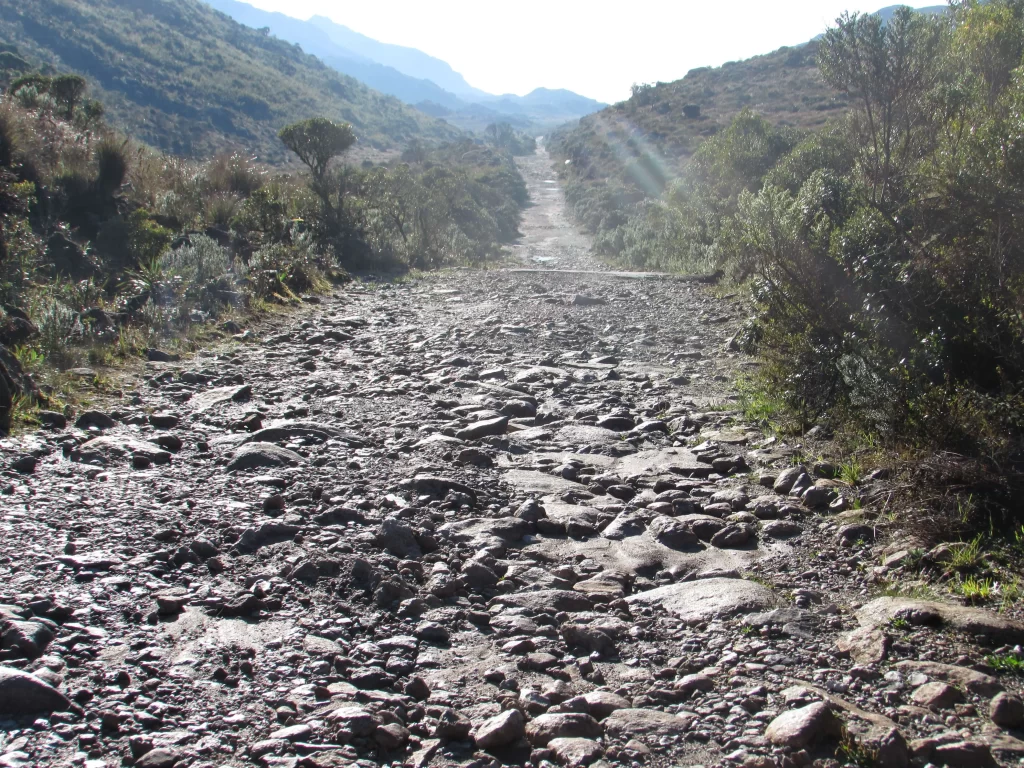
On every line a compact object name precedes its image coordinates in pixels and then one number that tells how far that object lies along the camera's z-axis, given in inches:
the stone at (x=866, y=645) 117.1
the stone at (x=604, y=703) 109.9
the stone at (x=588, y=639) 128.3
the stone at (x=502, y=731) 103.3
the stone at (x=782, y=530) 171.9
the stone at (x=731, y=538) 169.6
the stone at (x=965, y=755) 91.5
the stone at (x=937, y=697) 103.3
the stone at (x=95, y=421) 221.1
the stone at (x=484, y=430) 247.0
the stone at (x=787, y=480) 196.9
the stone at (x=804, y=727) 97.4
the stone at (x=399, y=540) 162.2
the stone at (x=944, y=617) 116.6
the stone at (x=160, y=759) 93.0
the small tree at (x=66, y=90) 708.6
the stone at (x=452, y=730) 105.5
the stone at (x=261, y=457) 207.8
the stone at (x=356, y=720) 103.3
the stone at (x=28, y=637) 111.7
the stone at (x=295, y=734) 101.0
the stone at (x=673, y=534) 171.6
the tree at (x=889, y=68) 394.3
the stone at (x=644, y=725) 104.1
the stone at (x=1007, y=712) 97.8
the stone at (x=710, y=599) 137.2
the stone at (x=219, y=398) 264.2
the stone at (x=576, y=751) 98.0
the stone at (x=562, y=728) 103.3
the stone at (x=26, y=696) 99.5
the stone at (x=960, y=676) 105.0
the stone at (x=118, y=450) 198.7
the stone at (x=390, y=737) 102.4
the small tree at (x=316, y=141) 812.6
